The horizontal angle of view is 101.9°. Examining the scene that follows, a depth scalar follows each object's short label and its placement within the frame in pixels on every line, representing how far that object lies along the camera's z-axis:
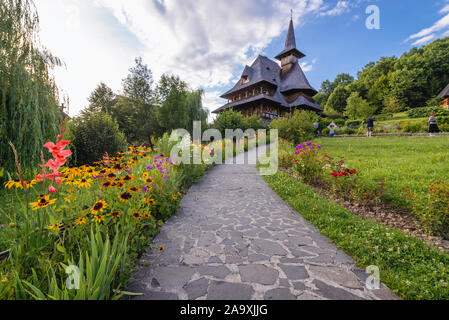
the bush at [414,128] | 16.78
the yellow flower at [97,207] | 1.89
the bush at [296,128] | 12.98
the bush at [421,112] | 25.59
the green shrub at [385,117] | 30.35
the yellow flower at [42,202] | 1.64
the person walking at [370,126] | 16.56
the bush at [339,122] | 31.55
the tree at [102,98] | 28.39
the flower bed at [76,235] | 1.44
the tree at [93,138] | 9.93
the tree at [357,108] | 33.25
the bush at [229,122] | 17.47
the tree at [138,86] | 26.03
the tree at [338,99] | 44.27
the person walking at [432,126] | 14.07
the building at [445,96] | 27.58
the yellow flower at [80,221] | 1.93
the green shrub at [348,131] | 22.23
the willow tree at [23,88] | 4.84
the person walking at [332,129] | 20.48
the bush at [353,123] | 28.02
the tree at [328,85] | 53.70
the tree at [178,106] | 23.06
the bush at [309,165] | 5.79
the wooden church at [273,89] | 24.98
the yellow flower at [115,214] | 2.19
